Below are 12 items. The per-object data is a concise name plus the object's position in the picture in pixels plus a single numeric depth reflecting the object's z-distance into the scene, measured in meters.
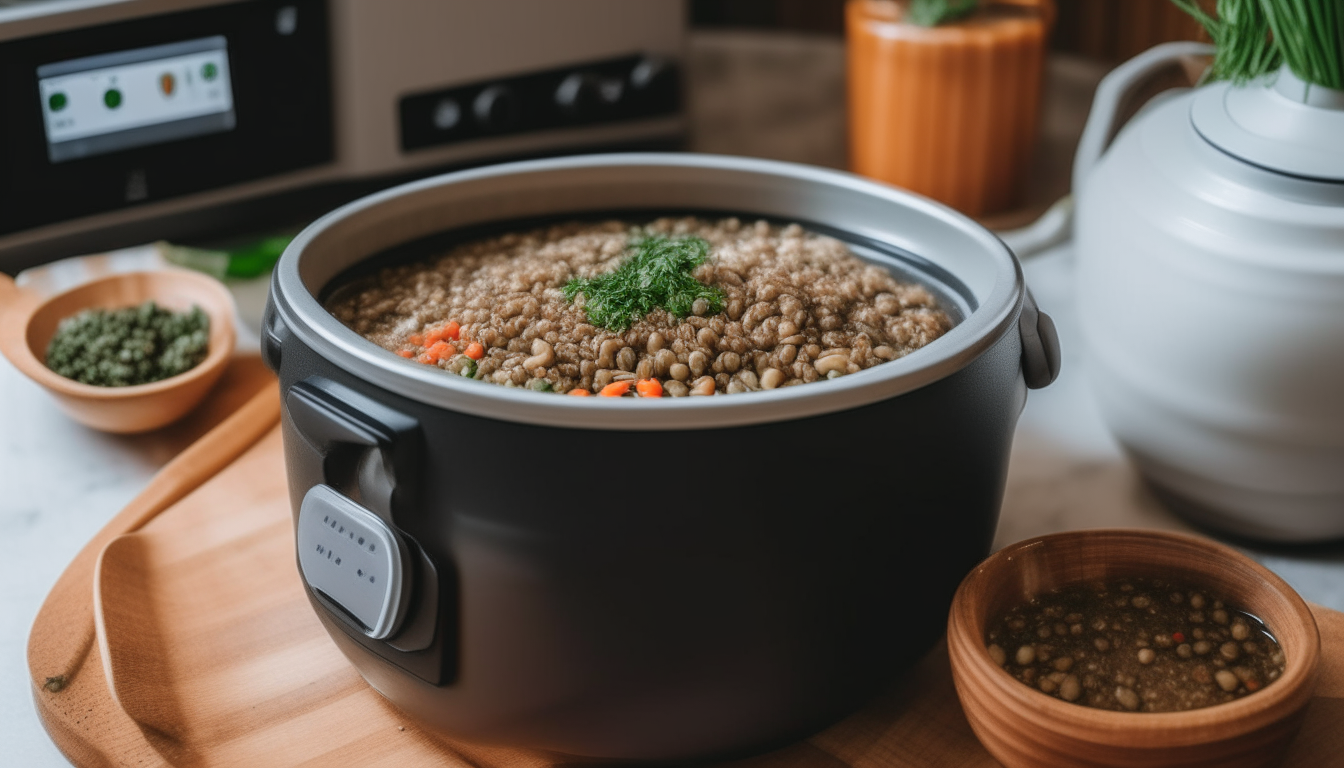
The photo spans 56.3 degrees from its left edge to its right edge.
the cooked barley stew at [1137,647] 0.81
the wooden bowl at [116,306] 1.22
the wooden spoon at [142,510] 0.95
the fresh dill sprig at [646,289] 0.87
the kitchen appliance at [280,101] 1.32
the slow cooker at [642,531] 0.70
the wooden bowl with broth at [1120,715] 0.73
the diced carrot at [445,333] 0.87
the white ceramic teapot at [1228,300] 0.94
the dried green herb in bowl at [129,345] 1.25
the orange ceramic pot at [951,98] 1.51
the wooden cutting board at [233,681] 0.87
